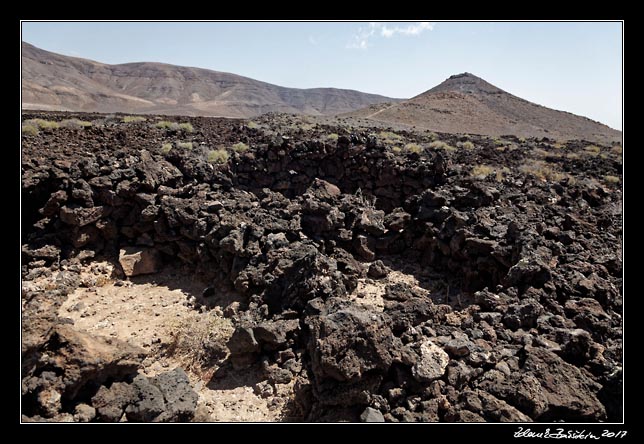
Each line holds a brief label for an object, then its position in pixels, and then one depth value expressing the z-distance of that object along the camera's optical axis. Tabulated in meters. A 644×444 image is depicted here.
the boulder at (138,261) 8.38
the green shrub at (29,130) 10.58
